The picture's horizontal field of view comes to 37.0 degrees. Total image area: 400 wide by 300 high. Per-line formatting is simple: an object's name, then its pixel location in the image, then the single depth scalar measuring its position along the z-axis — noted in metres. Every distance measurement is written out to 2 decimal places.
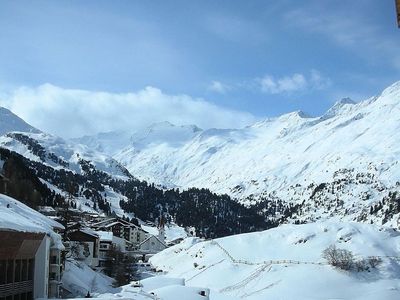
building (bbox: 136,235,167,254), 169.38
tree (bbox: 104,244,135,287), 82.09
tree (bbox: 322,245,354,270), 78.19
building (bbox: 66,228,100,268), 90.67
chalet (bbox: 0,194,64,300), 32.53
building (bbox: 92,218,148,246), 173.38
